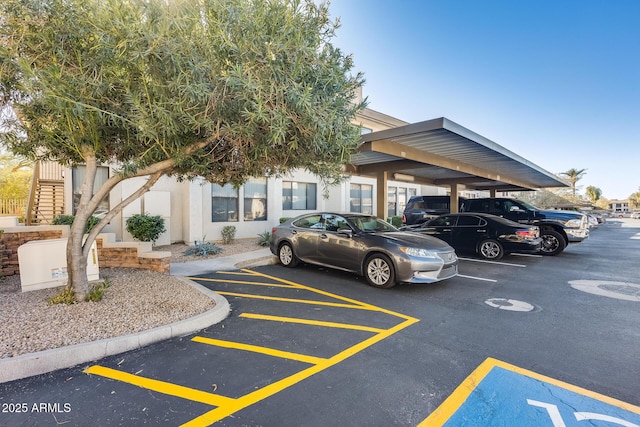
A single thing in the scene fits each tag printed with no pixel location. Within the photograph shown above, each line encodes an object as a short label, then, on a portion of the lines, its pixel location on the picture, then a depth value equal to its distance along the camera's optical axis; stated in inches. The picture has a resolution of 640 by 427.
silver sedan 230.1
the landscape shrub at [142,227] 376.5
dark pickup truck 413.1
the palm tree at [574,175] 1752.1
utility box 188.1
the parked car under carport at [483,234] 360.2
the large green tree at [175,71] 132.6
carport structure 300.5
